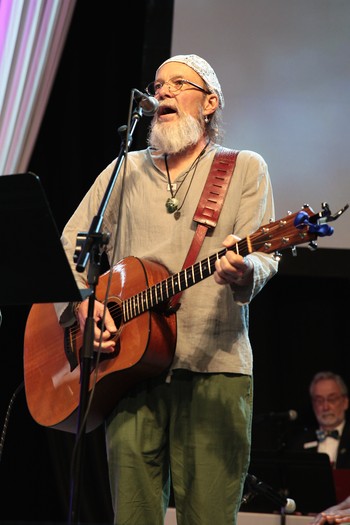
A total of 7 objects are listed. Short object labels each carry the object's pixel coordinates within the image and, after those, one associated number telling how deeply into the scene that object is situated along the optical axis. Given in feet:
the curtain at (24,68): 13.85
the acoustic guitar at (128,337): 8.72
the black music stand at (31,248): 7.66
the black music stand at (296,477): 15.20
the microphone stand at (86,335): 7.75
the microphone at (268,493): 12.39
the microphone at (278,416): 16.47
